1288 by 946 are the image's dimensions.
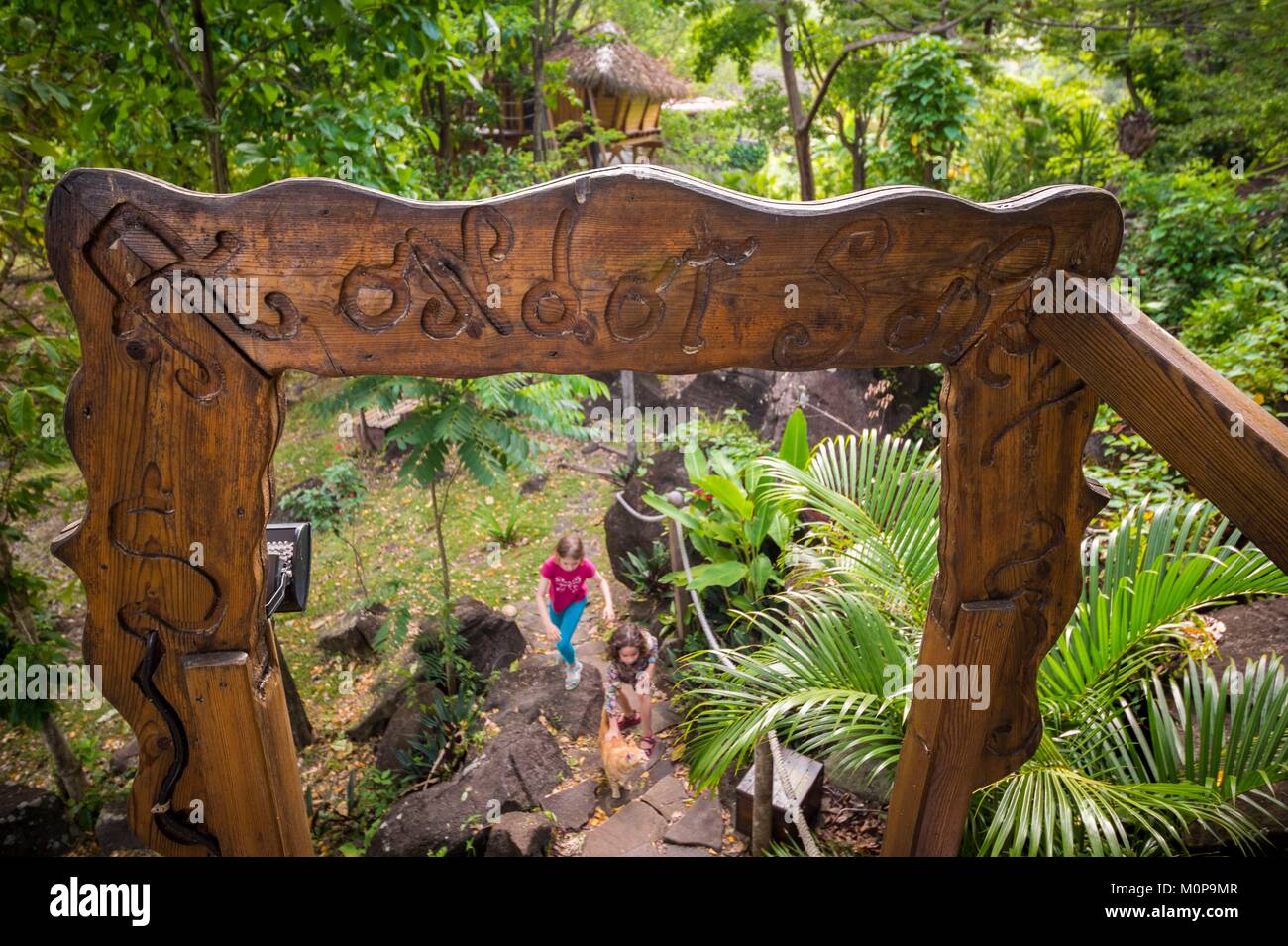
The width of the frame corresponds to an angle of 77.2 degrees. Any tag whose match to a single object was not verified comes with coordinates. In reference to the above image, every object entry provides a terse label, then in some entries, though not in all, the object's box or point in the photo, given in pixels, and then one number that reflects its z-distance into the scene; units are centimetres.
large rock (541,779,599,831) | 400
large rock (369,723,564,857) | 373
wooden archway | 130
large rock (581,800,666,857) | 361
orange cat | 404
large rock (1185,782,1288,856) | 227
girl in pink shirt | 466
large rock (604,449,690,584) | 635
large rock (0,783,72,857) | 400
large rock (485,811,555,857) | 350
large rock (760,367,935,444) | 689
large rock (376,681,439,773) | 468
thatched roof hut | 1183
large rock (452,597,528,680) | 542
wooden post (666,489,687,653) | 489
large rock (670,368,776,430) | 857
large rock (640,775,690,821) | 379
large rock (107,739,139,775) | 478
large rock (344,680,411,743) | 505
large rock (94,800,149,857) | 411
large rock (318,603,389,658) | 584
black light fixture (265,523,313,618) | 183
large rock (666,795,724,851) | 347
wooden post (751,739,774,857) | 288
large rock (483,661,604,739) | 479
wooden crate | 307
